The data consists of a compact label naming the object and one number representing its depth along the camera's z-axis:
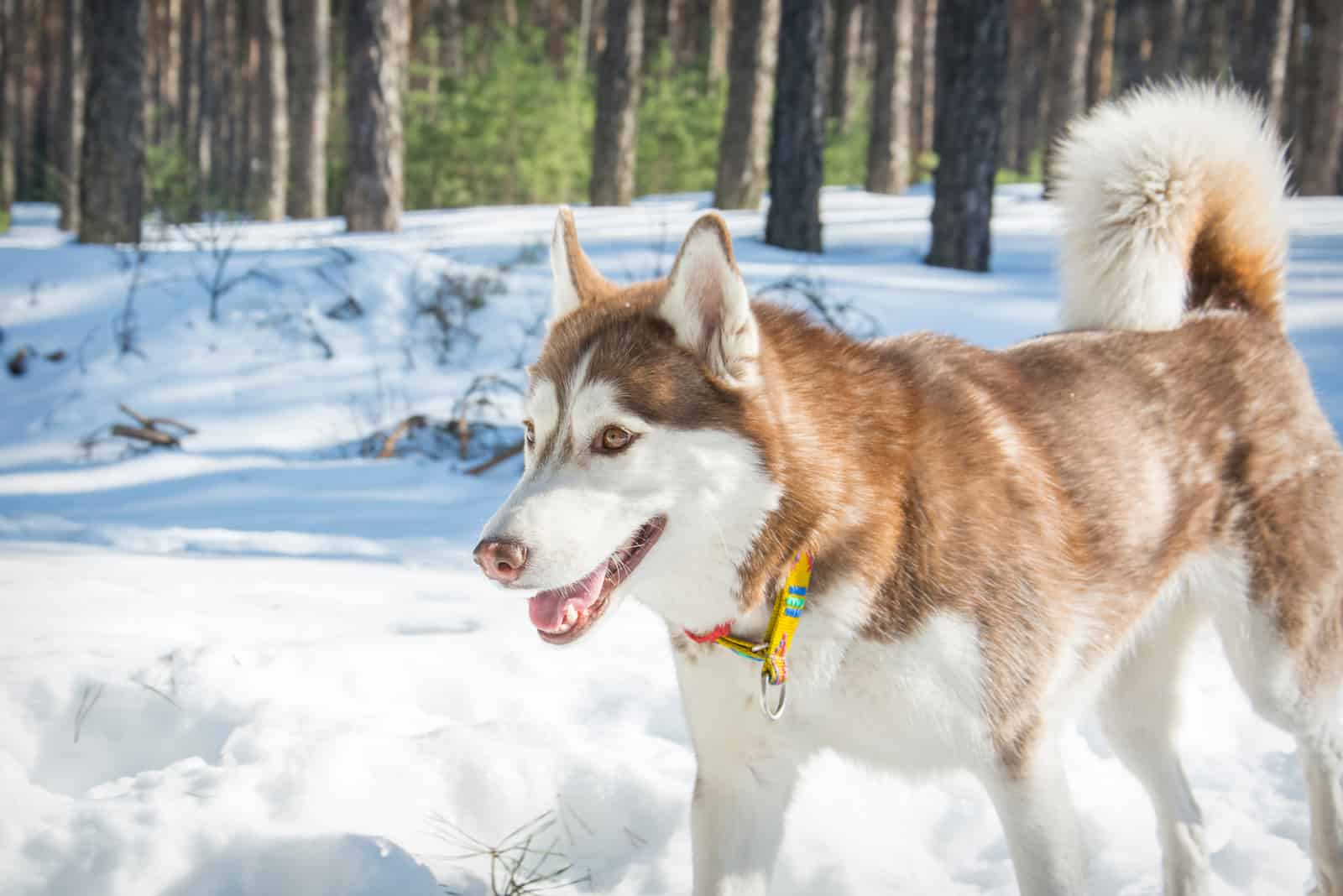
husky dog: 1.85
